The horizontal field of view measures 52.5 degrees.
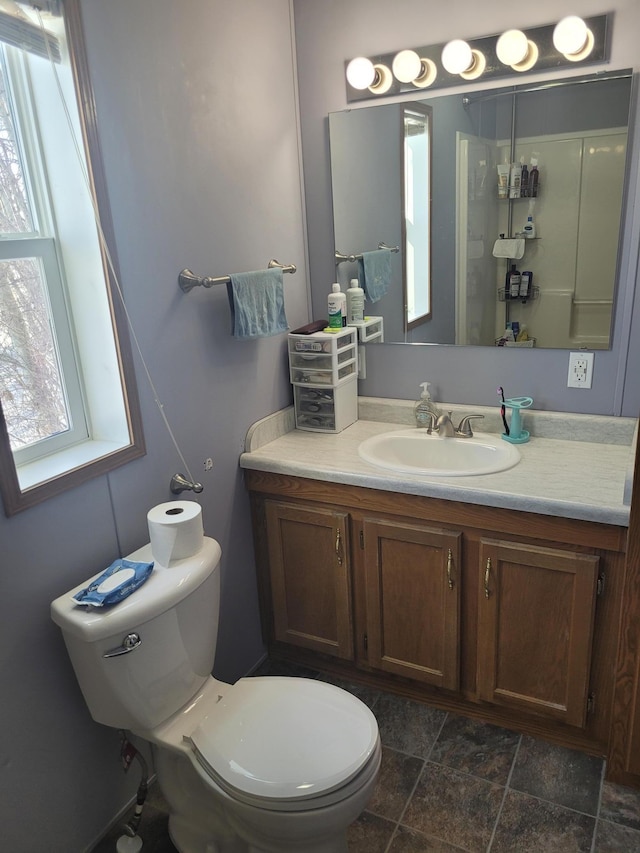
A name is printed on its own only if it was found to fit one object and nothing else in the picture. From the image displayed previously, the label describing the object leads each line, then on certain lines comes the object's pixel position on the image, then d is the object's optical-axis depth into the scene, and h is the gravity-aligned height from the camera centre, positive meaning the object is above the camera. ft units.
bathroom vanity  5.72 -3.38
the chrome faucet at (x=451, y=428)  7.14 -2.33
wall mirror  6.24 +0.00
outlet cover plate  6.72 -1.69
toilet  4.46 -3.63
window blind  4.38 +1.29
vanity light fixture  6.00 +1.39
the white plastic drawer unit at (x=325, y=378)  7.39 -1.82
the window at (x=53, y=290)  4.64 -0.44
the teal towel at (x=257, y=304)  6.35 -0.83
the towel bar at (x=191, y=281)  5.90 -0.52
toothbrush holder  6.90 -2.27
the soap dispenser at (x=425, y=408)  7.53 -2.20
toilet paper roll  5.13 -2.34
